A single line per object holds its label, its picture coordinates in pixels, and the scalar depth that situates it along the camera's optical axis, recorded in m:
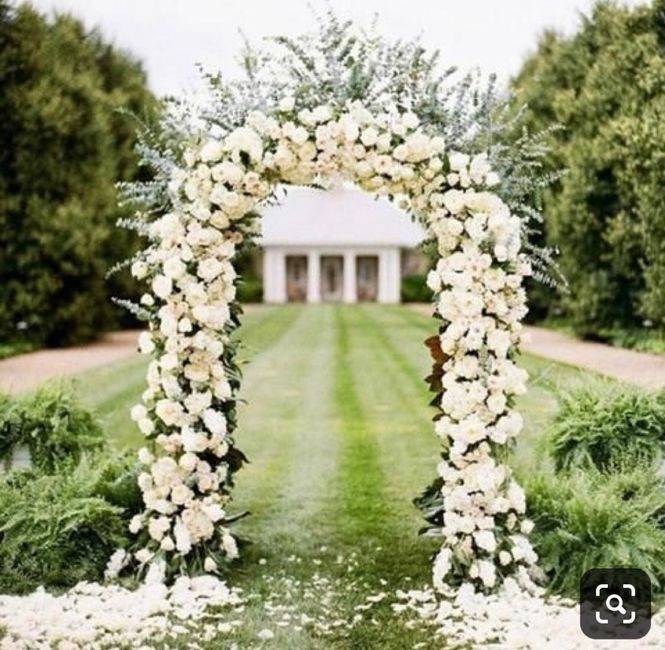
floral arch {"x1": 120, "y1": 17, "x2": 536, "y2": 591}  6.04
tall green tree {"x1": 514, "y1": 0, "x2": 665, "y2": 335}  19.00
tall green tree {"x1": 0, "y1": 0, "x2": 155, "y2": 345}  21.88
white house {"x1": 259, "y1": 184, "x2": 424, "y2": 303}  46.09
